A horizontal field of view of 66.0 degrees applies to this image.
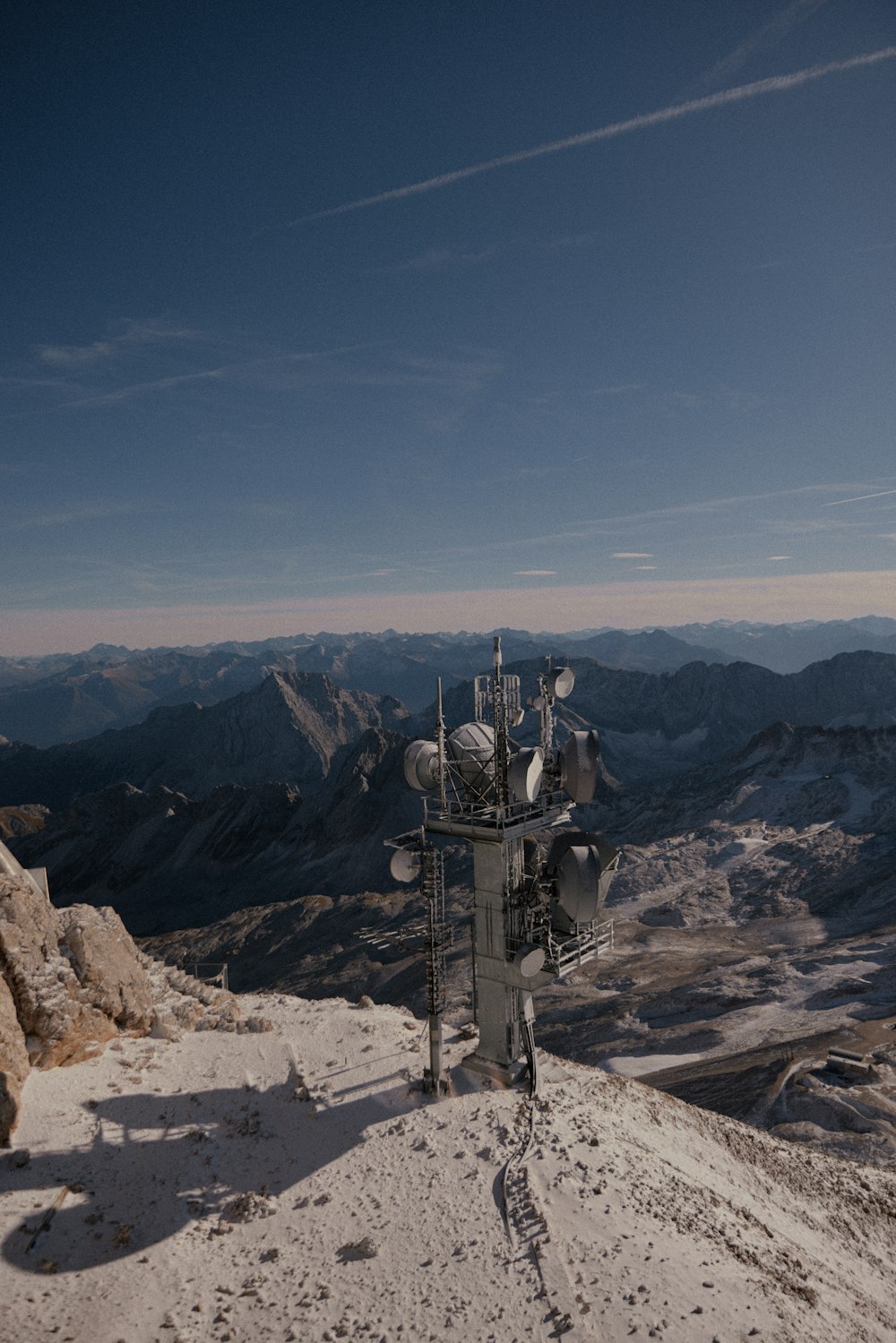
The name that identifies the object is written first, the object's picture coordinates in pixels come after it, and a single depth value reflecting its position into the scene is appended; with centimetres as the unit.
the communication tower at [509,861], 1995
